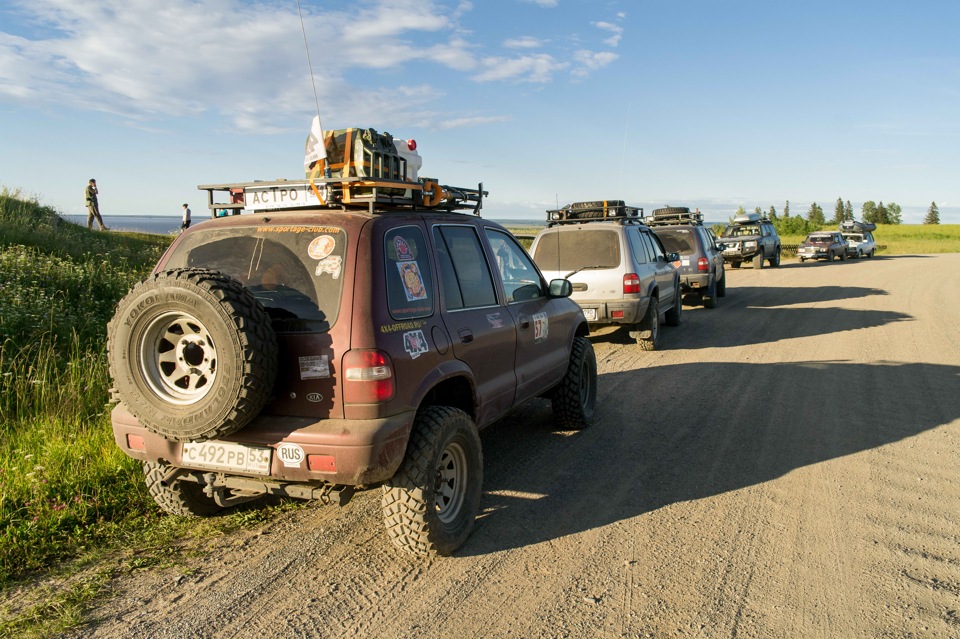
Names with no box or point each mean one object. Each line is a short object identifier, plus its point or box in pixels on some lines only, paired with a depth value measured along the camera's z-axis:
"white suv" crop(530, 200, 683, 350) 9.94
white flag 4.40
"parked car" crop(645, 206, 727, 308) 15.09
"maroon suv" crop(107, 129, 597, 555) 3.33
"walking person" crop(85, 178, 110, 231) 19.17
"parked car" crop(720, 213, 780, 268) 28.30
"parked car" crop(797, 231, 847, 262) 34.28
